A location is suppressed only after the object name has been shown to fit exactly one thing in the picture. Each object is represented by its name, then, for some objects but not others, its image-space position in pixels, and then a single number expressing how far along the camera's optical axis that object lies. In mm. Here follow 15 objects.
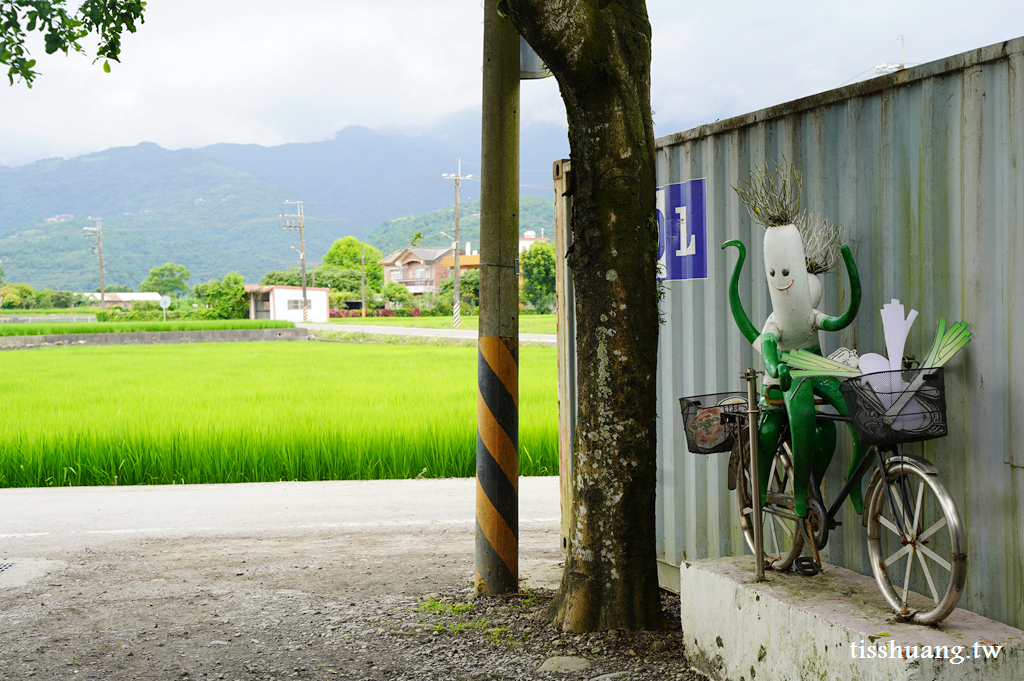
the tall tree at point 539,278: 78312
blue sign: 4633
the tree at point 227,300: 67375
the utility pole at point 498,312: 4738
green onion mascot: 3420
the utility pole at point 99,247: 87512
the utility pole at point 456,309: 54722
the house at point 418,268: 112375
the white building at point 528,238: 127562
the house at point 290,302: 73812
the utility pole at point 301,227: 67850
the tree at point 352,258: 102106
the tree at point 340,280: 96188
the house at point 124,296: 124438
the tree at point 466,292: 72312
